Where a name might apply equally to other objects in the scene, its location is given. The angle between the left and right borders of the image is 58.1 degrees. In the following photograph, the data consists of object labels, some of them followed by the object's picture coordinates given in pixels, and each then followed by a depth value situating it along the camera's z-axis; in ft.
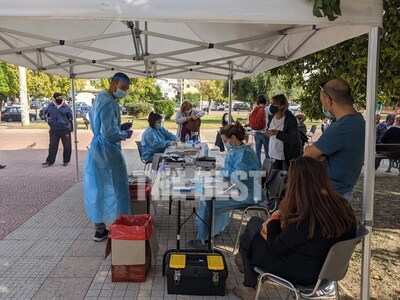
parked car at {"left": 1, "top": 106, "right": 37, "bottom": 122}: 85.92
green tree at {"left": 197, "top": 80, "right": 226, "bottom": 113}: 119.75
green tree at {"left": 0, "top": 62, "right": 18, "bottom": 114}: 72.96
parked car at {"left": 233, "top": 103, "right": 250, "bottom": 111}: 151.74
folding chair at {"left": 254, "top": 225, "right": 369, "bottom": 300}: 6.38
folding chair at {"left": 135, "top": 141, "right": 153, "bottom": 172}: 19.75
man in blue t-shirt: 7.85
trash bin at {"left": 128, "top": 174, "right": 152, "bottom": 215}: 13.97
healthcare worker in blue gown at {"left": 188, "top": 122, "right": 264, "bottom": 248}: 11.25
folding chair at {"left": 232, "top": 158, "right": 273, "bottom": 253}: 11.71
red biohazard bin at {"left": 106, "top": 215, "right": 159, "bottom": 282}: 9.64
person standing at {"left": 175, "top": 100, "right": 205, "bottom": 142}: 22.00
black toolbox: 9.04
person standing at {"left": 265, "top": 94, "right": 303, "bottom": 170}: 15.89
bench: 21.99
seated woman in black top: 6.37
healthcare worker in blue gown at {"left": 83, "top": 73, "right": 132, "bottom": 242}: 11.98
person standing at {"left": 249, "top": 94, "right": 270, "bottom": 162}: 24.02
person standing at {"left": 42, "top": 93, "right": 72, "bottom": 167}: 27.78
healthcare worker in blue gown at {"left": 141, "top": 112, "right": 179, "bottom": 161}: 19.17
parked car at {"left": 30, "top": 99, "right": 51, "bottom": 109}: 134.68
